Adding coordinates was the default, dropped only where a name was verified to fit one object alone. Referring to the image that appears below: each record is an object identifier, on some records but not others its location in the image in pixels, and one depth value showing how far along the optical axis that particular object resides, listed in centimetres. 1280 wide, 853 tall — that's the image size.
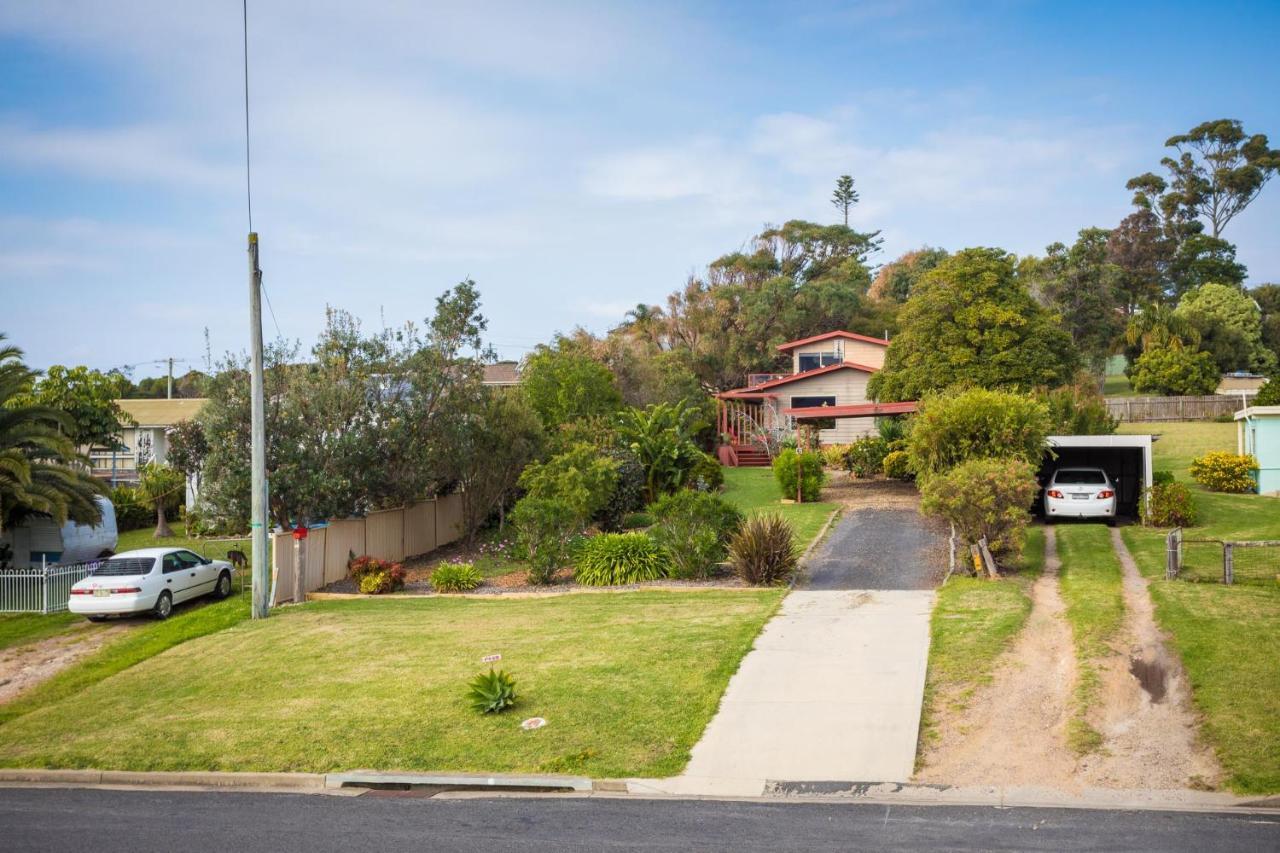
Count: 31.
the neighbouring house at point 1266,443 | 2783
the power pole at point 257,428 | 1806
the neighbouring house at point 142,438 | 4425
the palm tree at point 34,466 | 2336
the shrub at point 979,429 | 2172
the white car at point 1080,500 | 2311
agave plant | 1174
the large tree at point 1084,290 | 5859
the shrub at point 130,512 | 3553
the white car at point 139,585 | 1962
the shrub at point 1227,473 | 2805
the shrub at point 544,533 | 2055
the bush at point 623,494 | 2789
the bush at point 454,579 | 2056
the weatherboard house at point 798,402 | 4109
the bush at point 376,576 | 2084
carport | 2691
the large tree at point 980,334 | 3091
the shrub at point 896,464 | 3108
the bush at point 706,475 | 3120
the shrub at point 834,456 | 3503
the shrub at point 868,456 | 3241
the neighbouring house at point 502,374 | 5688
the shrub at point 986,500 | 1723
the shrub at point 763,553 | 1806
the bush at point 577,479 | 2353
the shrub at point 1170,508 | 2284
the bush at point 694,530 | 1953
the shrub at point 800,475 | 2855
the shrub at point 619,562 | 2003
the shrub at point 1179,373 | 5109
